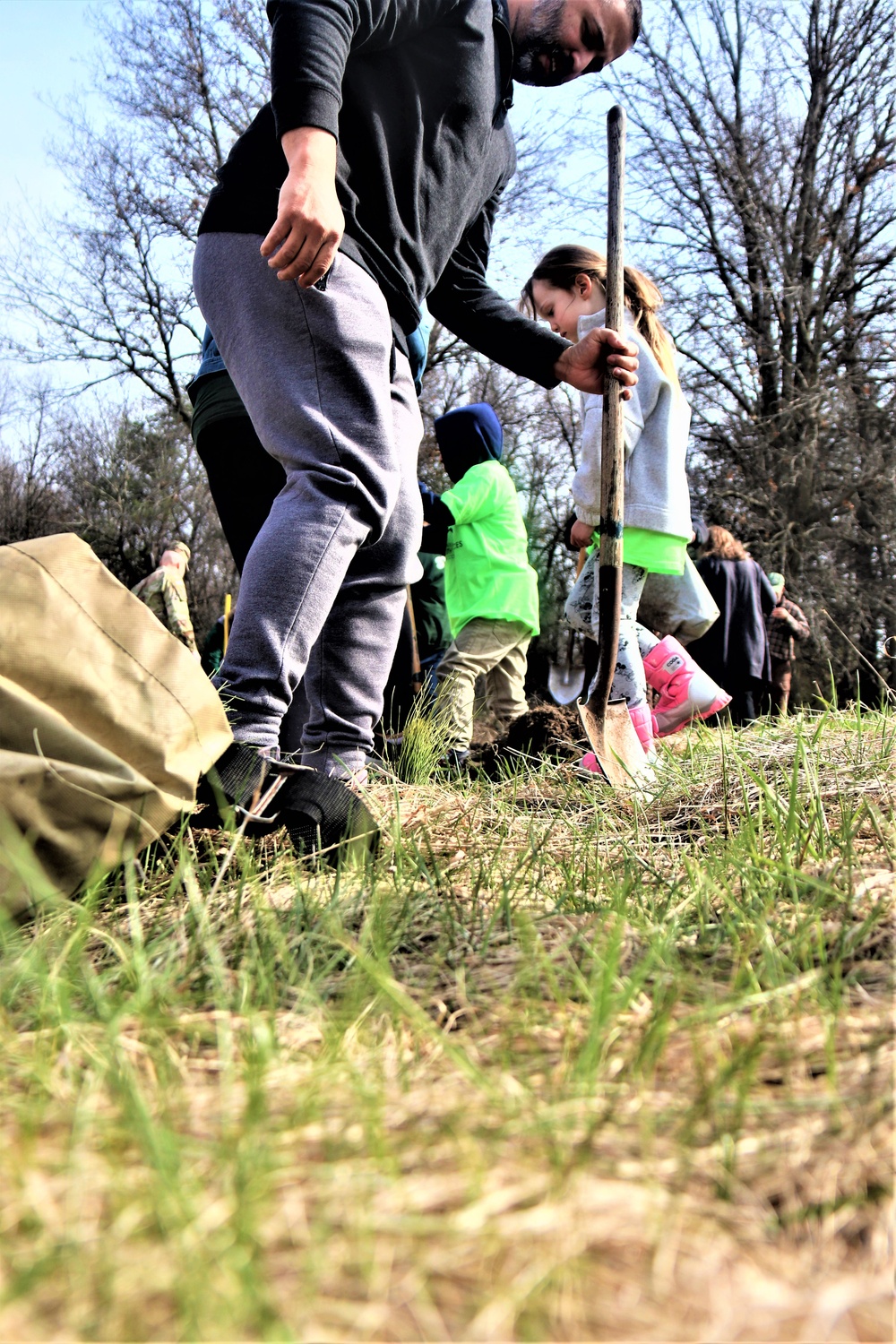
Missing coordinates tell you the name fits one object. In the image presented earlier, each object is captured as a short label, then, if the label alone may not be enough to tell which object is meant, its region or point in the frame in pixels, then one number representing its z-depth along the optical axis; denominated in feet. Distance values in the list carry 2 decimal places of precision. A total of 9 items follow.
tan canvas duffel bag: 4.01
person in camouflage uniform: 26.90
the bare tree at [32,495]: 58.39
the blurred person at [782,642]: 28.94
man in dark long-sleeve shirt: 5.93
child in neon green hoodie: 17.56
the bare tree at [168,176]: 45.11
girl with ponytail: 11.64
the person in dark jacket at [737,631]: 24.50
